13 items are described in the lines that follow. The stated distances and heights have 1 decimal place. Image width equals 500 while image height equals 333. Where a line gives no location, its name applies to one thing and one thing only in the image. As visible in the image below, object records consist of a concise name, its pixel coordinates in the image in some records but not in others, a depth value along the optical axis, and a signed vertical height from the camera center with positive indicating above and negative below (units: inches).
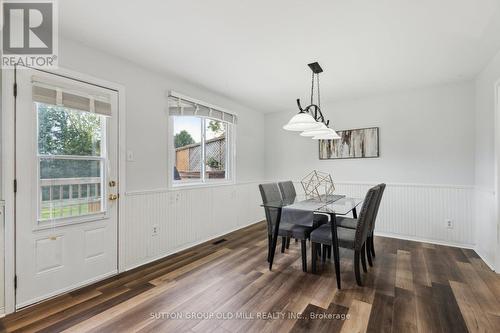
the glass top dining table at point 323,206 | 90.5 -18.2
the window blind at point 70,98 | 80.4 +25.9
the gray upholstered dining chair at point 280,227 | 103.8 -28.5
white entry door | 78.0 -6.9
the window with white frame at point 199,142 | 130.7 +15.7
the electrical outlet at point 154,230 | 116.0 -32.3
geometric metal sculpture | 135.2 -14.1
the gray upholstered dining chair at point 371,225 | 105.2 -27.7
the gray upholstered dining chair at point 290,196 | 119.0 -17.6
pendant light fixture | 91.4 +16.6
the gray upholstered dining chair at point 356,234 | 87.9 -27.9
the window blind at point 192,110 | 126.3 +34.0
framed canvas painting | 160.7 +15.1
